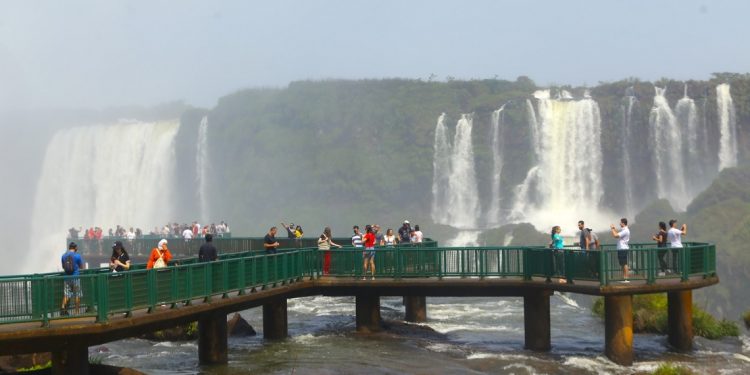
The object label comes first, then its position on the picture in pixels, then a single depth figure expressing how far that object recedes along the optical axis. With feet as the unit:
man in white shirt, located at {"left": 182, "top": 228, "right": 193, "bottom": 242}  148.77
